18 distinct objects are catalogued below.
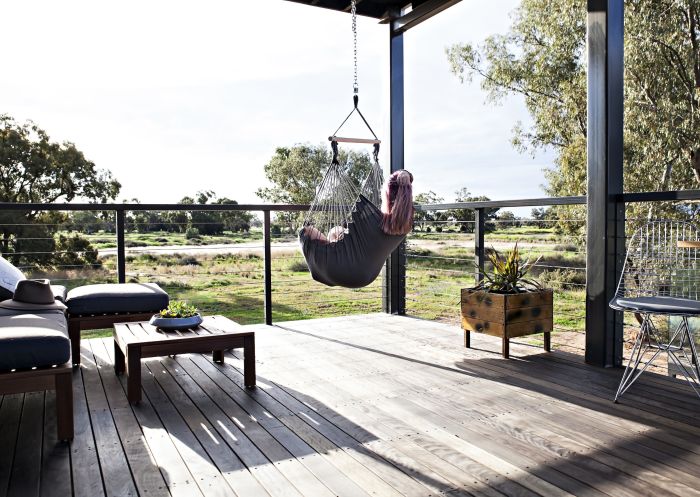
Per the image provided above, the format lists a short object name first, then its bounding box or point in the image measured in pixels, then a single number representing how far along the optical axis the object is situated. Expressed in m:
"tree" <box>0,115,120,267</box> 9.24
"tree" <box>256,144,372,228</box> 12.28
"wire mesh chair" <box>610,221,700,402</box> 2.50
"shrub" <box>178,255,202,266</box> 9.66
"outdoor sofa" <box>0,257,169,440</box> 1.98
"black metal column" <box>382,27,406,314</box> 4.63
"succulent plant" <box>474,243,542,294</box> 3.39
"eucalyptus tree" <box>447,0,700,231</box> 8.05
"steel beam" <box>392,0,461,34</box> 4.17
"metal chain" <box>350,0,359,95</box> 3.57
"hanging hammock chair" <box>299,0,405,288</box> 3.14
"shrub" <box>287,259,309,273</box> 10.26
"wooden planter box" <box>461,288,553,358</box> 3.24
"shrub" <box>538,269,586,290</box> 9.12
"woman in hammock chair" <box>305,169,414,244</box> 3.06
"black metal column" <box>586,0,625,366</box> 2.98
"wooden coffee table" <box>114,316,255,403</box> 2.46
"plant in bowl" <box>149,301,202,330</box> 2.72
